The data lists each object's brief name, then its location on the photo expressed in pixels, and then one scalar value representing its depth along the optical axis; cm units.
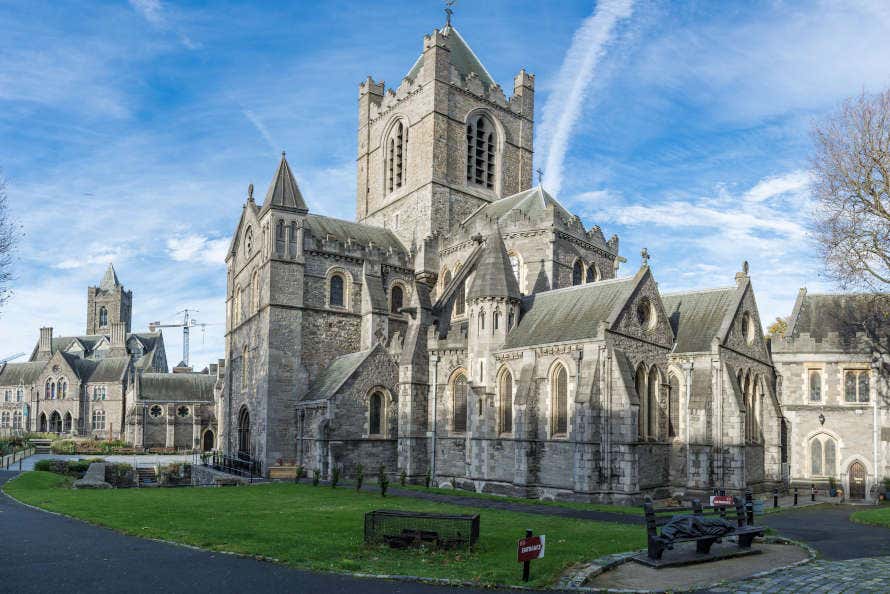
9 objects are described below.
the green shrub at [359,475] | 2987
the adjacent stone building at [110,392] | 7556
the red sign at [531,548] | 1276
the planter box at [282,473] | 3665
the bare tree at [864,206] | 2748
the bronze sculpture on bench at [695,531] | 1456
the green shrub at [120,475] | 3988
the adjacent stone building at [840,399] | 3750
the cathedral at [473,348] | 3125
